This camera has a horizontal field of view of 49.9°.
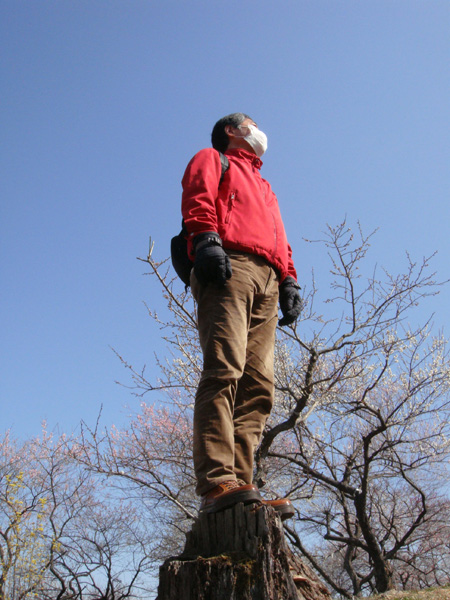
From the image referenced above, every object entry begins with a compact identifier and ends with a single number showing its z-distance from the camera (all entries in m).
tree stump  1.72
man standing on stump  2.11
